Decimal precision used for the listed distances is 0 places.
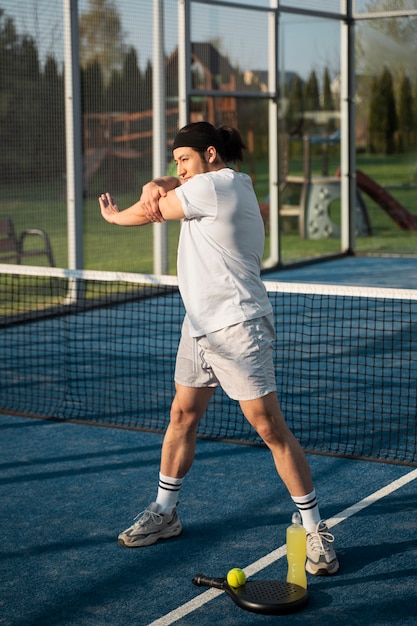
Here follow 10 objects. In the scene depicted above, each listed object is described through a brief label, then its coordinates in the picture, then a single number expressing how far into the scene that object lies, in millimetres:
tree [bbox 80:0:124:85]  12391
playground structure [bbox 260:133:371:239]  17047
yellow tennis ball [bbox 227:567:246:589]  4461
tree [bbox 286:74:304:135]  16609
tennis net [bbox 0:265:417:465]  7052
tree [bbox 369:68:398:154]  17125
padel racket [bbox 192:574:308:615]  4328
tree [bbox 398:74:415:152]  16953
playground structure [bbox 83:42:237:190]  12648
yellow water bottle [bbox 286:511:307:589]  4516
